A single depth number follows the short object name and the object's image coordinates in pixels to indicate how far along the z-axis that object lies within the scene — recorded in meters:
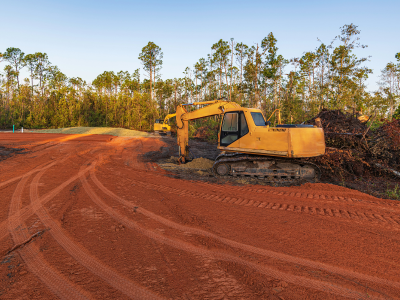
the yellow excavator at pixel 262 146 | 7.73
